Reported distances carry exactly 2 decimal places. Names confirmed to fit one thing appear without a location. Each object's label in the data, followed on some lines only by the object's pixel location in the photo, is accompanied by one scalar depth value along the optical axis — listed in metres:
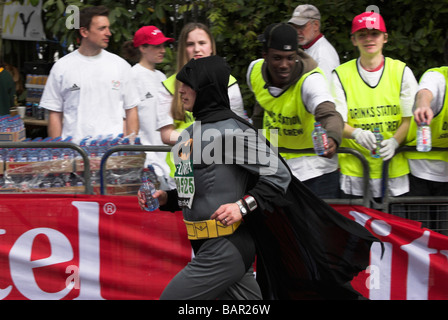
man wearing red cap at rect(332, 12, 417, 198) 11.19
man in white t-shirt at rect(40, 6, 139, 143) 13.38
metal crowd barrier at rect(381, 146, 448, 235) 11.15
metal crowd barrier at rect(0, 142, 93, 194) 11.25
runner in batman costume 8.71
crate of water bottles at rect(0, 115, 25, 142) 12.29
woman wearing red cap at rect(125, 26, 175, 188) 14.09
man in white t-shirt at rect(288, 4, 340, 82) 13.45
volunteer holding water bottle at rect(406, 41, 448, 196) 11.16
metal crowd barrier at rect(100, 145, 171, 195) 11.17
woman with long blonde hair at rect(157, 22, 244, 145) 11.52
